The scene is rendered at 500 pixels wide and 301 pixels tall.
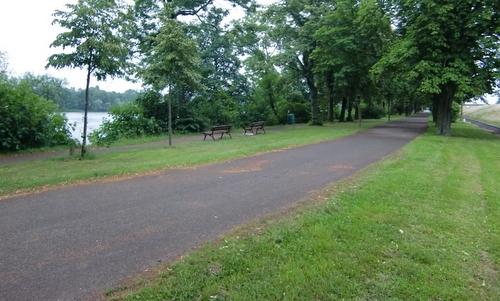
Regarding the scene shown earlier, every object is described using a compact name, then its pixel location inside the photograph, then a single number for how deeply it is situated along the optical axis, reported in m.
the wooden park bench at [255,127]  22.88
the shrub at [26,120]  14.38
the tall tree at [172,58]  16.05
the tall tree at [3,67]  18.92
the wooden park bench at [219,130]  19.36
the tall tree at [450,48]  19.65
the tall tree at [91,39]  11.79
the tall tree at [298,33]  29.61
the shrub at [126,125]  20.08
